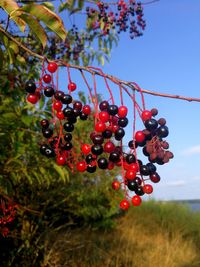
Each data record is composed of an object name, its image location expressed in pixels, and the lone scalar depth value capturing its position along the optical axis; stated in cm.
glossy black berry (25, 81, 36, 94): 25
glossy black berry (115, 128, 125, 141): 21
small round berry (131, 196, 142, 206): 22
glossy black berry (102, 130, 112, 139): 21
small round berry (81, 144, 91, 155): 23
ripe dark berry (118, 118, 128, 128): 22
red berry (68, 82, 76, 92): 24
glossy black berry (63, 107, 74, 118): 23
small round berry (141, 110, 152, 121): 21
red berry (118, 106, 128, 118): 21
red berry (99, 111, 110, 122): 21
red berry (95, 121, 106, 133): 21
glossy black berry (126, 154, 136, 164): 21
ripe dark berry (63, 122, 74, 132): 24
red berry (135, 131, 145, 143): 21
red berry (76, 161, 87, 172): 24
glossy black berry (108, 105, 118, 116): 21
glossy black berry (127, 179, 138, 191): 21
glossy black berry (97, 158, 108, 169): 22
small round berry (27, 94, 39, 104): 25
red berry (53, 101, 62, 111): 24
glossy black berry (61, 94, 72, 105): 23
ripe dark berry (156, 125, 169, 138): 21
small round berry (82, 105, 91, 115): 23
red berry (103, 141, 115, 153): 21
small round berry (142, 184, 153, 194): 21
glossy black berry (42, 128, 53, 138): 25
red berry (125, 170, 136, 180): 21
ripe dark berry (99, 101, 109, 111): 22
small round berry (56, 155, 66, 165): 25
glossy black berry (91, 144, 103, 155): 22
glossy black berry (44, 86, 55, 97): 24
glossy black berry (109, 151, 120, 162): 21
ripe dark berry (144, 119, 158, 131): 21
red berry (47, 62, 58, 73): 23
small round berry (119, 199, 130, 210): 23
